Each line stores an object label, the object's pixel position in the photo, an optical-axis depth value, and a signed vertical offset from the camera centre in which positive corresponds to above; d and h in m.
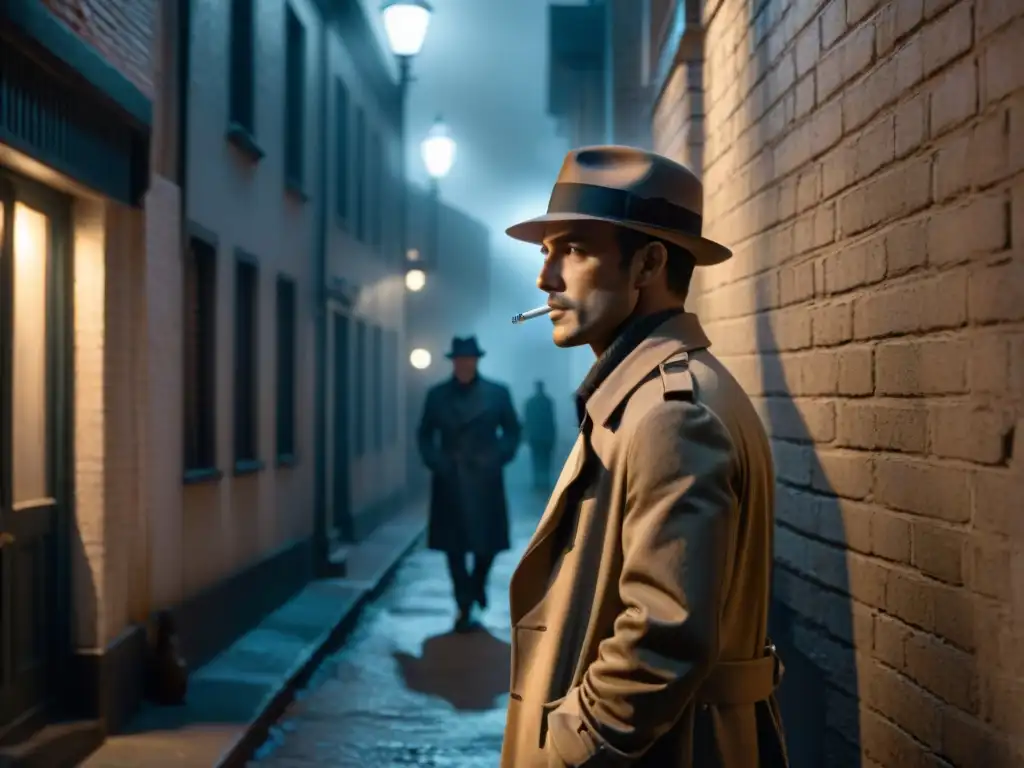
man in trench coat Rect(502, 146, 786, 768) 2.24 -0.23
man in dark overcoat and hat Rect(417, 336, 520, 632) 9.90 -0.41
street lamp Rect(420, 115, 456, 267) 16.73 +3.41
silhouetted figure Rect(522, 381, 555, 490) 25.31 -0.60
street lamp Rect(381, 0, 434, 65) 10.76 +3.29
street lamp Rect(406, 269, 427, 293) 20.12 +2.05
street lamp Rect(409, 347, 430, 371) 25.09 +0.99
